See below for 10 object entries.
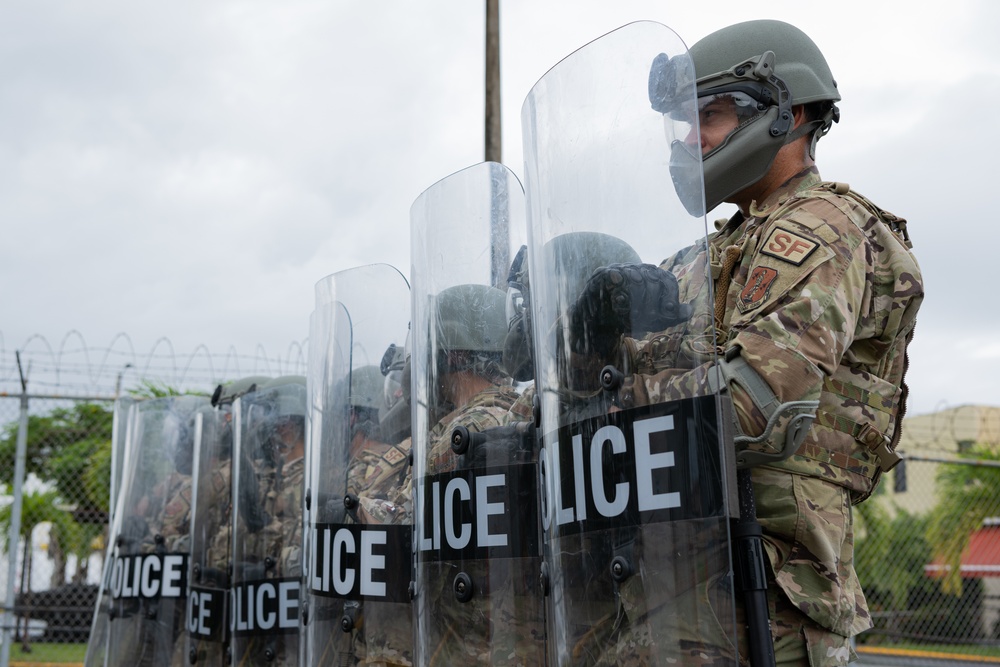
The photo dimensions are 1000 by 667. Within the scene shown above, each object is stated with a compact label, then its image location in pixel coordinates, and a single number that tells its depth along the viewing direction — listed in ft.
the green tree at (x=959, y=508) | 42.55
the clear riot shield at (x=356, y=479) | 9.23
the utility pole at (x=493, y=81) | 21.75
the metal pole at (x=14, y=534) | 21.22
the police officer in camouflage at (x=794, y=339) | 5.86
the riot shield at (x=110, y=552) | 16.21
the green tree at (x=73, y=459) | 30.37
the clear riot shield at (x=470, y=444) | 7.32
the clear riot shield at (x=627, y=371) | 5.54
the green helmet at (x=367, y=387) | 10.63
